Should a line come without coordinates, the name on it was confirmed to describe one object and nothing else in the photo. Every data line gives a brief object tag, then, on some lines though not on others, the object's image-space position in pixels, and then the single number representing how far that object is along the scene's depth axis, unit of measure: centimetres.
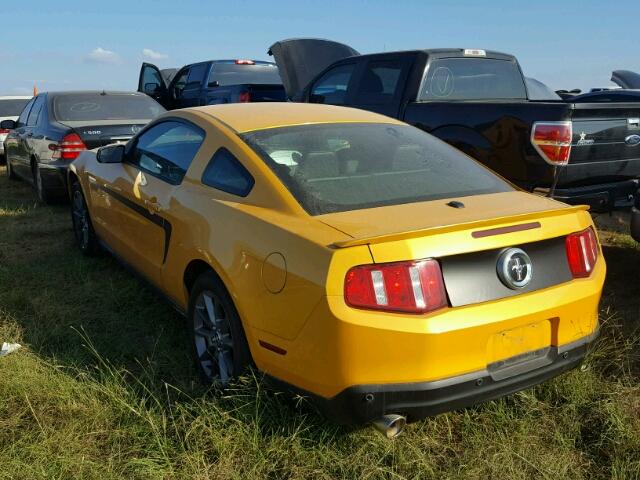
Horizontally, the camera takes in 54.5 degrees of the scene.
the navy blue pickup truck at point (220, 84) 1038
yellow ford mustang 230
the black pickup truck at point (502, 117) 456
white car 1344
